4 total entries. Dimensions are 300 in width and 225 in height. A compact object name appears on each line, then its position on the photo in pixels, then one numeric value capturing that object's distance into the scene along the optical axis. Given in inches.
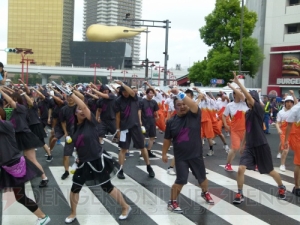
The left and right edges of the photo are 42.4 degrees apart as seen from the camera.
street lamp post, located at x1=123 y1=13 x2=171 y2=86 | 921.6
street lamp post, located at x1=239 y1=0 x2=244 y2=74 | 1190.7
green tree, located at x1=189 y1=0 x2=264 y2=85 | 1300.4
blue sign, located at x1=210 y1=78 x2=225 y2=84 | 1161.8
